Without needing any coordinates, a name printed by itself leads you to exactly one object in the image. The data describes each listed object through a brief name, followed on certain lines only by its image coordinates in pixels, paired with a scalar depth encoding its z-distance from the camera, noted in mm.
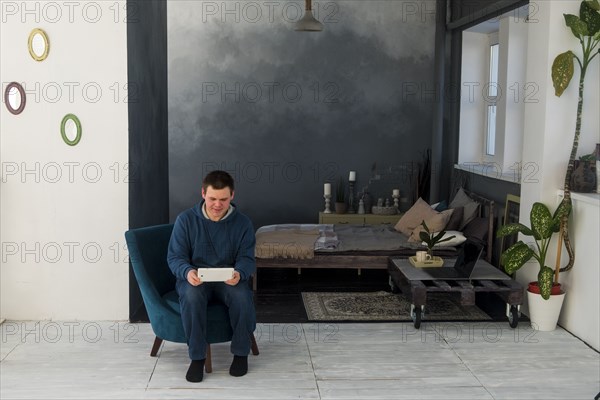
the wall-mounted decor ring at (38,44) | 5734
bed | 7285
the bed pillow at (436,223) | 7746
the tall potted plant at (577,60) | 5719
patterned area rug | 6312
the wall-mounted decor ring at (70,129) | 5836
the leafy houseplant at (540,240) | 5871
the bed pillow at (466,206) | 7875
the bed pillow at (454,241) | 7355
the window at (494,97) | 7648
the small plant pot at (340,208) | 9812
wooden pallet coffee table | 5945
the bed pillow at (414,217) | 8070
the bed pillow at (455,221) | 7852
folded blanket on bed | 7301
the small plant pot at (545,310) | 5922
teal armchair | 4922
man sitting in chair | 4797
